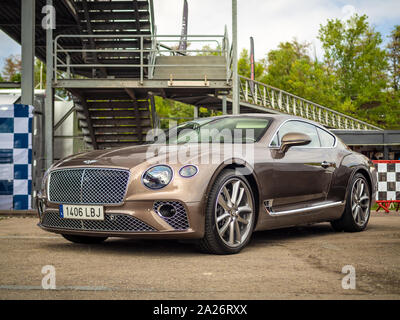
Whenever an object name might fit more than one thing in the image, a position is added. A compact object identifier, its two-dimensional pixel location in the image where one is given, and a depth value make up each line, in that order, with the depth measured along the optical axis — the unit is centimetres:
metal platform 1337
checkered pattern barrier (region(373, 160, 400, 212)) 1055
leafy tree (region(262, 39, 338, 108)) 3186
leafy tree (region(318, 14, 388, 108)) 3108
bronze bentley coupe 418
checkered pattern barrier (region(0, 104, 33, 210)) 910
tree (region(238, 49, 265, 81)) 3728
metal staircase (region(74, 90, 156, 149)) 1544
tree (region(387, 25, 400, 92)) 4672
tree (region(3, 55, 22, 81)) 4884
